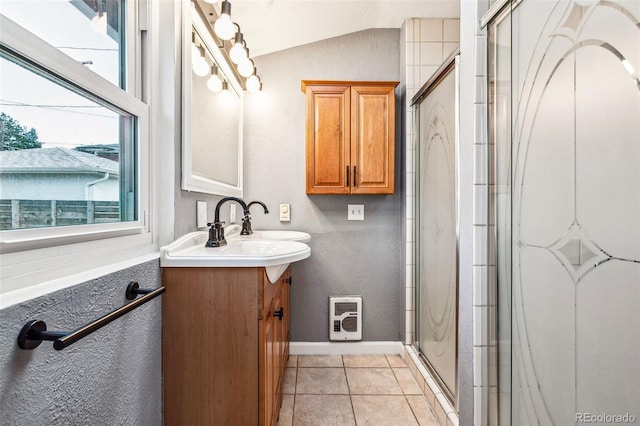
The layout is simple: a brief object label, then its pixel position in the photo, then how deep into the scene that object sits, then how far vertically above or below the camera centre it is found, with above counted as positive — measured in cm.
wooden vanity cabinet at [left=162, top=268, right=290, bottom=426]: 108 -48
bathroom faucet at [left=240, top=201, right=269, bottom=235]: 194 -10
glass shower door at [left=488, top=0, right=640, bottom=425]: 60 +0
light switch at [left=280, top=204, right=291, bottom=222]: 228 -1
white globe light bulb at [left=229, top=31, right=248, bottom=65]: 155 +84
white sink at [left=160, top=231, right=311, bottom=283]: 107 -16
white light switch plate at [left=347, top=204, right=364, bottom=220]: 228 +0
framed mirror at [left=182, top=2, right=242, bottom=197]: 127 +49
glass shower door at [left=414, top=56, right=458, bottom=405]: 153 -9
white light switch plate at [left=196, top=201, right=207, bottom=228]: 144 -1
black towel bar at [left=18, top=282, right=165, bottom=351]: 59 -25
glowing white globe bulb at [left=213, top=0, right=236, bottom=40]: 134 +83
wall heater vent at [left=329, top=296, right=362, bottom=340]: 226 -77
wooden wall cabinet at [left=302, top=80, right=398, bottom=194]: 210 +54
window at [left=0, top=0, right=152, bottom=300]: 65 +20
